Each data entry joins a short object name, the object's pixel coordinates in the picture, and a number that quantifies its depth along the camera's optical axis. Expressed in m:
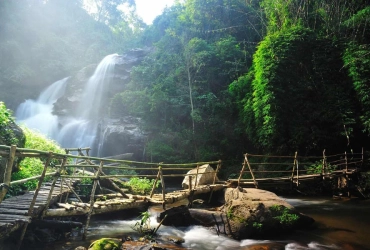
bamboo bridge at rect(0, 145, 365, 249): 3.88
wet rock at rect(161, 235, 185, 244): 5.74
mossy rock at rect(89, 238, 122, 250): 4.28
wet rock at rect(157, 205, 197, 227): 6.79
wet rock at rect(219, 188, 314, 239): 5.80
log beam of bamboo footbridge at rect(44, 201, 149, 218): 4.94
